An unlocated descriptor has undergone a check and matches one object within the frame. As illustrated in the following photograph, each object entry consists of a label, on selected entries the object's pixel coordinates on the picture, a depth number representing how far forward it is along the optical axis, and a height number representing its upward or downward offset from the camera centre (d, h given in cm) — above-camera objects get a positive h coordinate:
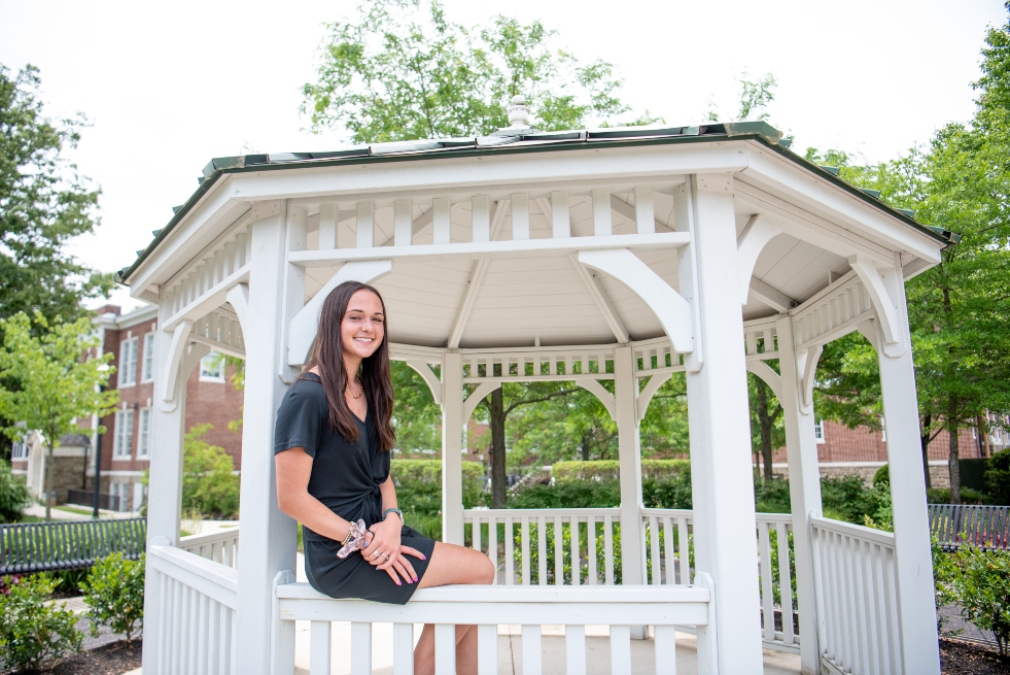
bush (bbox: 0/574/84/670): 530 -151
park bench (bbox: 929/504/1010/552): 929 -138
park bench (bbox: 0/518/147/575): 896 -143
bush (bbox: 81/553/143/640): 604 -140
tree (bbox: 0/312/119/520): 1620 +152
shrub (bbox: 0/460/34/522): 1648 -136
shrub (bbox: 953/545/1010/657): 485 -120
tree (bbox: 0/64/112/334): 1842 +643
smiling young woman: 246 -14
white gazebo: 261 +58
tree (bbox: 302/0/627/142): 1133 +629
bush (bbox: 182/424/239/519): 1878 -123
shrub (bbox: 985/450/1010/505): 1510 -116
